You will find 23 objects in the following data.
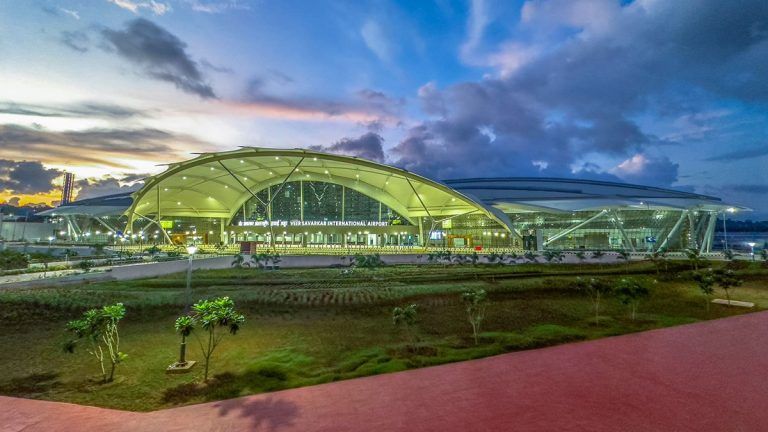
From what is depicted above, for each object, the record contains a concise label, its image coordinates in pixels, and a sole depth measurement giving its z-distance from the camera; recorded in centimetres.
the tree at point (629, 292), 1681
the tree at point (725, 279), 1933
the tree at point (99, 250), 4424
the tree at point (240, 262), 3559
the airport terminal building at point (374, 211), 4712
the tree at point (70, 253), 3721
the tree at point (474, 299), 1481
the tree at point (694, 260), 3009
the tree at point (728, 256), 3535
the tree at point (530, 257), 3538
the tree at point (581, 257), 3469
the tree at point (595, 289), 1811
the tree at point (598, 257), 3474
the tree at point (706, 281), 1873
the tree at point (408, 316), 1344
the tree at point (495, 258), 3471
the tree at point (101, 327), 1068
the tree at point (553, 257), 3441
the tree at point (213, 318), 1106
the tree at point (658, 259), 3041
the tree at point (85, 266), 2689
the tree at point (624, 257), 3424
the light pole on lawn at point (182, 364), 1112
